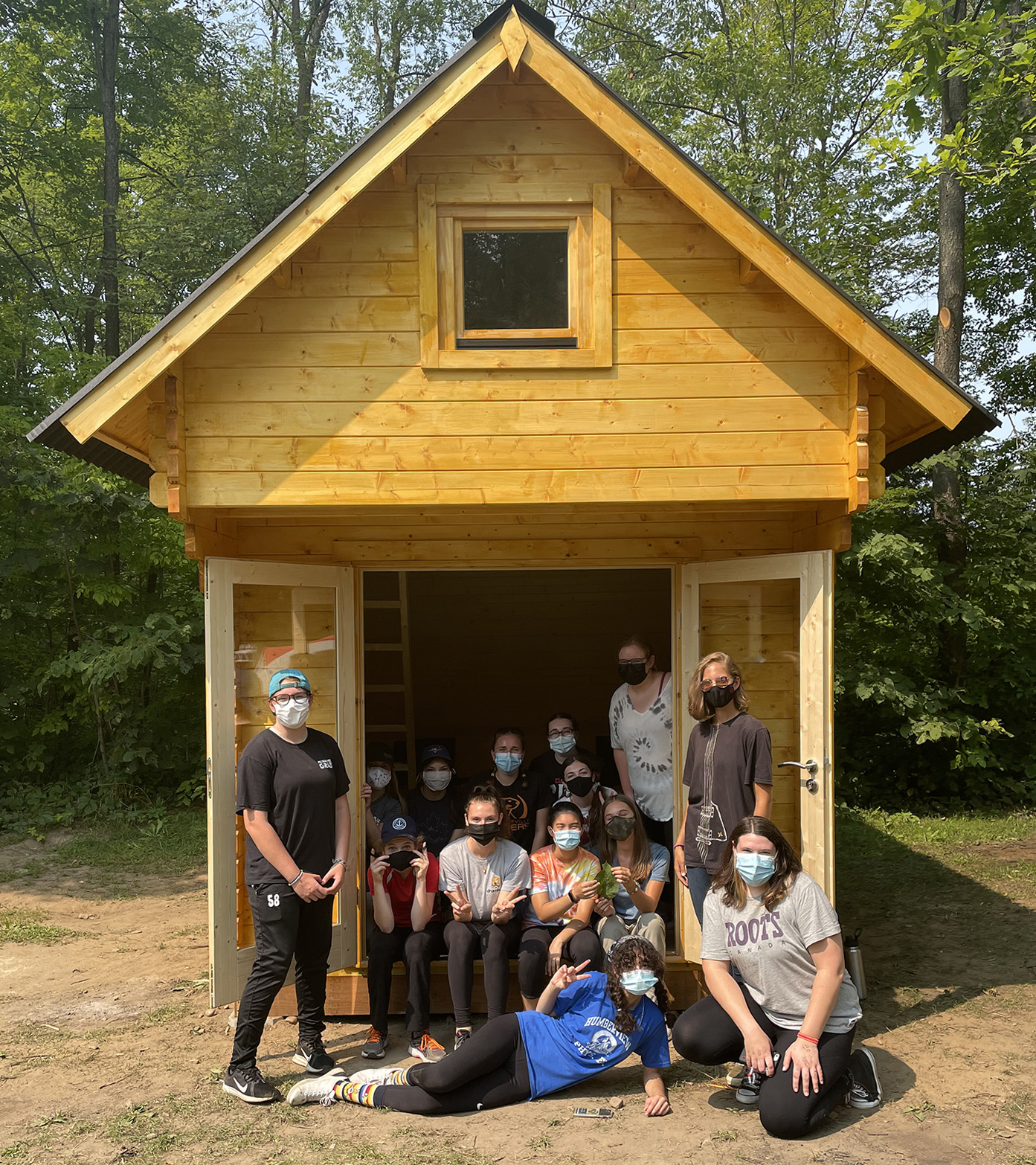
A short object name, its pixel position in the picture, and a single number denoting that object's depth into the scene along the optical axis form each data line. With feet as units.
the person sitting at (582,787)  18.57
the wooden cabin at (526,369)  17.38
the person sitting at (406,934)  16.70
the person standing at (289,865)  15.48
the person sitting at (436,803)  19.19
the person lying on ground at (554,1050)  14.42
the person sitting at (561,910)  16.31
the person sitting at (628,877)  16.72
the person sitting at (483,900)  16.43
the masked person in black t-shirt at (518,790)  18.94
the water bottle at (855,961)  18.70
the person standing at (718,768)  16.44
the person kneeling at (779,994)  13.79
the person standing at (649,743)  20.33
